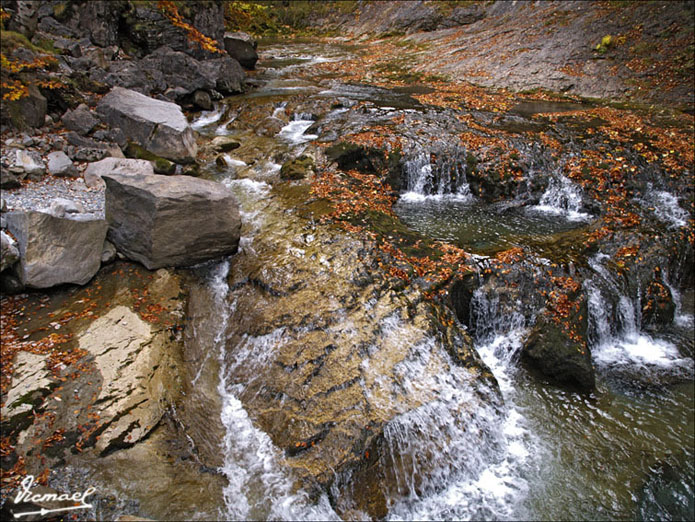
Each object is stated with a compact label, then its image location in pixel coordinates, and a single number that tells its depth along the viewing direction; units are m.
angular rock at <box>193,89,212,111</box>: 16.17
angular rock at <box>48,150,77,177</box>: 8.38
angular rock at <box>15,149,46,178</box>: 7.90
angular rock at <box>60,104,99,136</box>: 9.67
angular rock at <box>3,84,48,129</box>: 8.77
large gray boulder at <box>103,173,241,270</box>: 6.89
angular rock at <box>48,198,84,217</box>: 6.50
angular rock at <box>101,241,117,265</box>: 7.13
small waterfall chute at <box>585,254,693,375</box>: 7.35
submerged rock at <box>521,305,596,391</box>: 6.61
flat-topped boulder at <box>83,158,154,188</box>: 8.59
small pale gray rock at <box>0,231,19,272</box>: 6.01
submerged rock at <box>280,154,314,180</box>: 10.80
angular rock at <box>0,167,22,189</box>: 7.41
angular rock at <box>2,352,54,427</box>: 4.68
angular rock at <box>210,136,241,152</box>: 12.59
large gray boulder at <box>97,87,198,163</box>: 10.18
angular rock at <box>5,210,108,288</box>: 6.15
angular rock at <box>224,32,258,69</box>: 22.39
